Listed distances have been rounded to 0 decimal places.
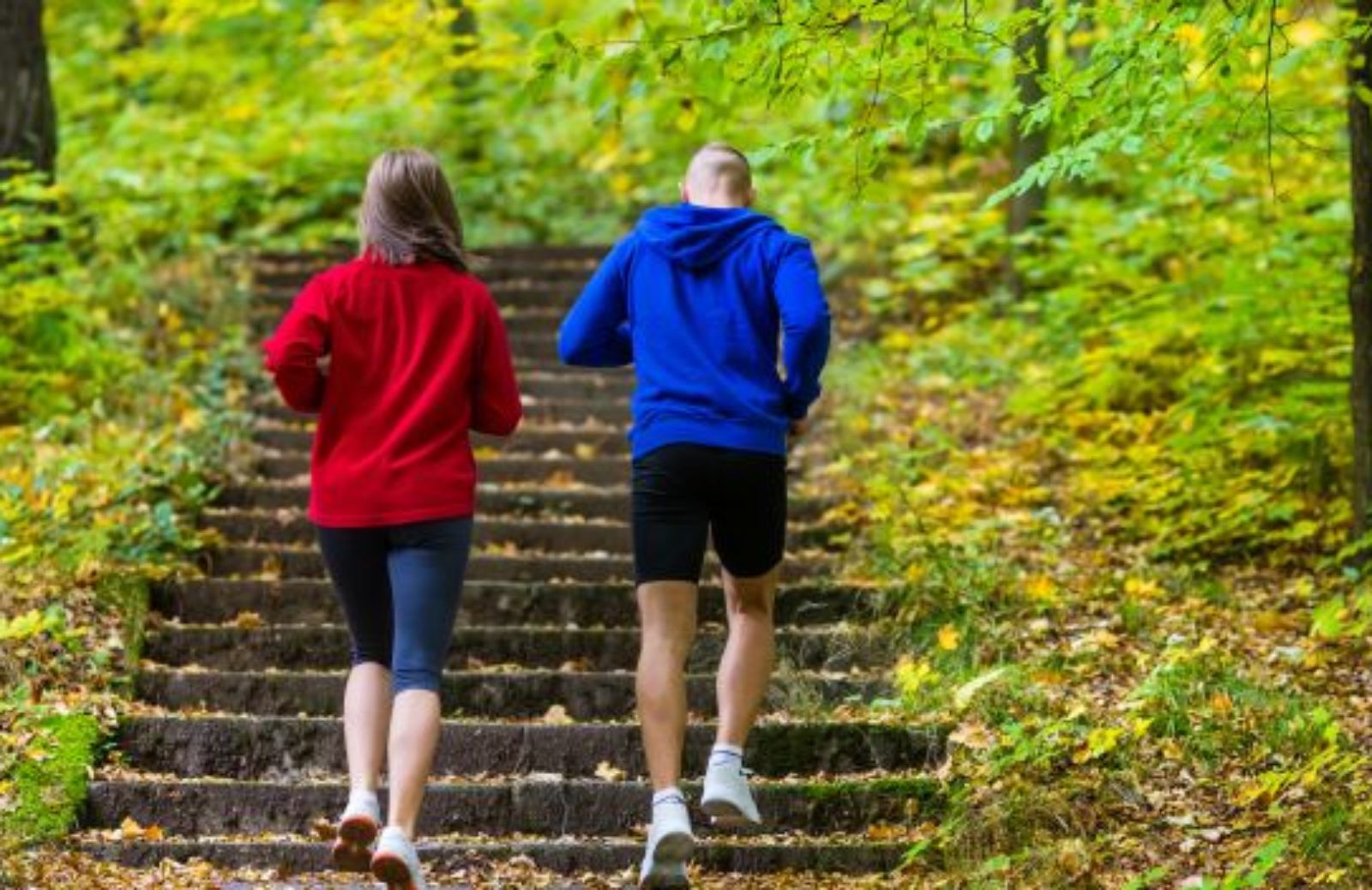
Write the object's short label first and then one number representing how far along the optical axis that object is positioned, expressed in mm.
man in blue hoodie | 10672
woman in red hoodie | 10375
